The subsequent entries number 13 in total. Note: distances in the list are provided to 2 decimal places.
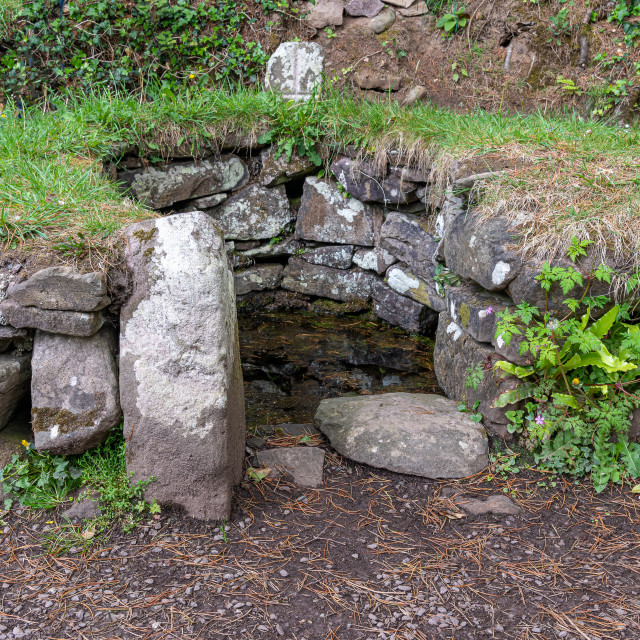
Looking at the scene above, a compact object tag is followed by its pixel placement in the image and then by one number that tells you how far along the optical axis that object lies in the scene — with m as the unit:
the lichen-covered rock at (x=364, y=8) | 5.91
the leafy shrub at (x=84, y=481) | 2.40
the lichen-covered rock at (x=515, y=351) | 2.88
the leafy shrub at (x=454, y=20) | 5.77
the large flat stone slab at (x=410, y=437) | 2.86
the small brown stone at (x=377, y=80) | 5.84
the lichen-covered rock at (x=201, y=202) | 5.11
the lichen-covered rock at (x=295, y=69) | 5.53
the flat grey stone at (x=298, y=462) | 2.80
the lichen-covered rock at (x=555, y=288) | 2.81
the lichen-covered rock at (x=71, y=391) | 2.39
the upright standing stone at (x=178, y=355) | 2.29
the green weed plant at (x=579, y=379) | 2.71
